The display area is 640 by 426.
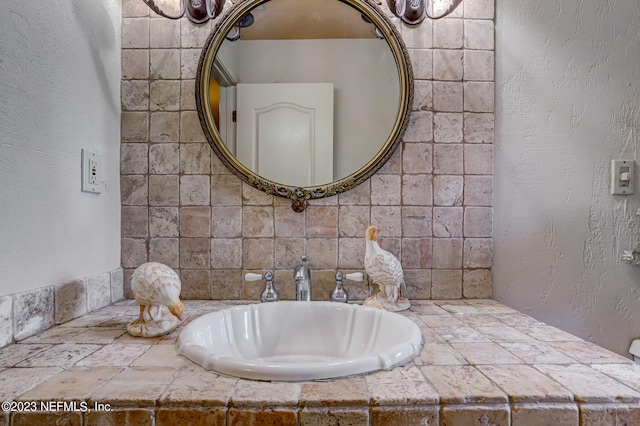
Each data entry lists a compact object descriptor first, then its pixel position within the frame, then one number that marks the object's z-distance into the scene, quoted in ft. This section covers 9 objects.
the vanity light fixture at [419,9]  3.65
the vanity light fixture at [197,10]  3.67
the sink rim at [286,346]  1.84
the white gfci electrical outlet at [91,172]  3.14
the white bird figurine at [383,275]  3.13
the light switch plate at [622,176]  3.43
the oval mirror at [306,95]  3.62
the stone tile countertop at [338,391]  1.62
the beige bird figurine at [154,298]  2.51
